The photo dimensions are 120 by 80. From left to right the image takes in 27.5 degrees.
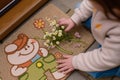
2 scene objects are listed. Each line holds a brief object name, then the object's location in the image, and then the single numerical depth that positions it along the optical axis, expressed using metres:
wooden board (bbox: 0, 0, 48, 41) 1.08
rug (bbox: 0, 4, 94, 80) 1.02
